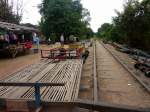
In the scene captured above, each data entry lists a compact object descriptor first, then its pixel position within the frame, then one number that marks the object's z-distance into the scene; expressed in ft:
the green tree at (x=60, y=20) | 56.70
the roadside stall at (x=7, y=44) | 28.19
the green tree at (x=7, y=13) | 63.36
